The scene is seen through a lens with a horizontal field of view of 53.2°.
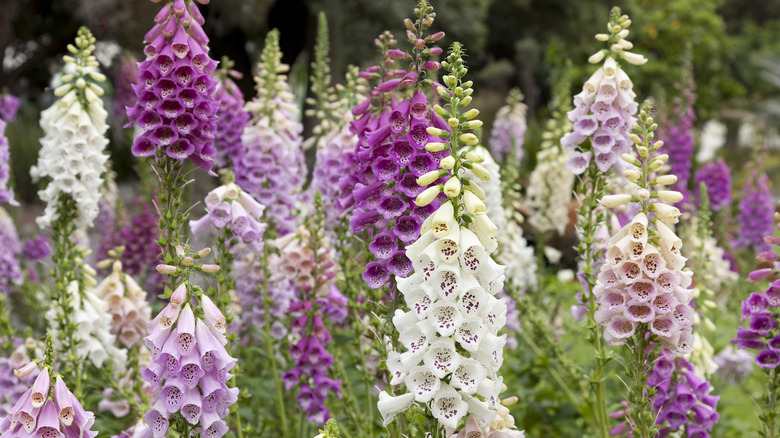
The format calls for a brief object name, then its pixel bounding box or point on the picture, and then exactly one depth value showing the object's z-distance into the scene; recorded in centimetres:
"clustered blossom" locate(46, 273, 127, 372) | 413
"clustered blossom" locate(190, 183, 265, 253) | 373
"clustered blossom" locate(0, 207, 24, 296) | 568
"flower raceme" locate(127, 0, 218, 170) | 341
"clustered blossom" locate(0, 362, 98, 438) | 248
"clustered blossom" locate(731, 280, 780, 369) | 326
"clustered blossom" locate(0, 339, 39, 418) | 412
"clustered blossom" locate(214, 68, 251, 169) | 494
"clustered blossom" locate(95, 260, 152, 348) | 437
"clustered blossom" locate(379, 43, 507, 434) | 228
